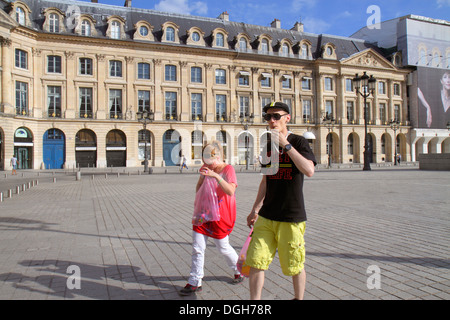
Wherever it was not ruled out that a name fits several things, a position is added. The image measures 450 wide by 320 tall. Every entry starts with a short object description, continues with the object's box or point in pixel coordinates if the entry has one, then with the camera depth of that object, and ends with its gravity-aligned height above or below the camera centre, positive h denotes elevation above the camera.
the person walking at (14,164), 29.60 +0.18
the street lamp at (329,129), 47.59 +4.76
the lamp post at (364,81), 24.14 +5.80
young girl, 3.62 -0.68
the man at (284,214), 2.85 -0.46
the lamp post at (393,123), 46.61 +5.26
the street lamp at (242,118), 44.39 +5.85
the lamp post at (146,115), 28.74 +4.24
